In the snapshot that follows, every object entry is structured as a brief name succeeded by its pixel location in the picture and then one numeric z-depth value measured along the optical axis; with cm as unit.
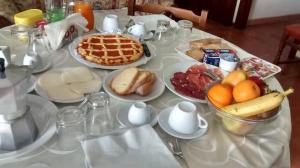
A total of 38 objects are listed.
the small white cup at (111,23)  138
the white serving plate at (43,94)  90
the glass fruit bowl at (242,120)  81
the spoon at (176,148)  75
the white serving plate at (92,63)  111
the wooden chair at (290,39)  263
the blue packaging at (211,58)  120
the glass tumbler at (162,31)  141
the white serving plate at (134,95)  95
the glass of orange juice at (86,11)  135
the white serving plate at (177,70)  99
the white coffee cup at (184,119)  81
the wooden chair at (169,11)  164
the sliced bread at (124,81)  96
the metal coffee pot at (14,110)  68
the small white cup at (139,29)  137
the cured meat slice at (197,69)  110
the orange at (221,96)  84
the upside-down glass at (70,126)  77
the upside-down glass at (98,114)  82
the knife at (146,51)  122
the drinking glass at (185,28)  148
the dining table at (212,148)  72
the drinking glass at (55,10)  131
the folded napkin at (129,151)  67
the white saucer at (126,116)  84
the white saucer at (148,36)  138
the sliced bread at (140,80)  97
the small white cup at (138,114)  82
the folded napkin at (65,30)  117
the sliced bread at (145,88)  97
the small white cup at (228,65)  114
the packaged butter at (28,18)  125
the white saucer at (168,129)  81
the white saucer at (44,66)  105
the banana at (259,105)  79
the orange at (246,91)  82
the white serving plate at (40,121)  72
